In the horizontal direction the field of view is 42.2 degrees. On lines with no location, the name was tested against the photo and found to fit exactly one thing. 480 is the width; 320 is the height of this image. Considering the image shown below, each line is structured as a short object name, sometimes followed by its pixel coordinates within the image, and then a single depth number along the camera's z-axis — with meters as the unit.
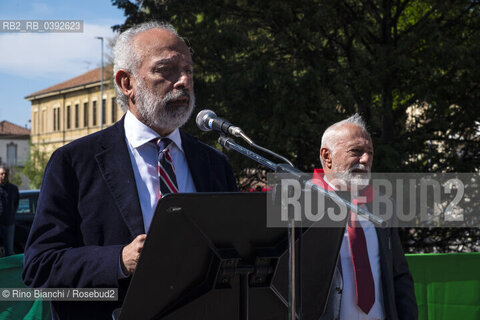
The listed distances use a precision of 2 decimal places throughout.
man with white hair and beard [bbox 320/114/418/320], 3.71
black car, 14.77
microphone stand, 2.27
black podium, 2.05
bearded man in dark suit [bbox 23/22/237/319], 2.51
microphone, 2.72
